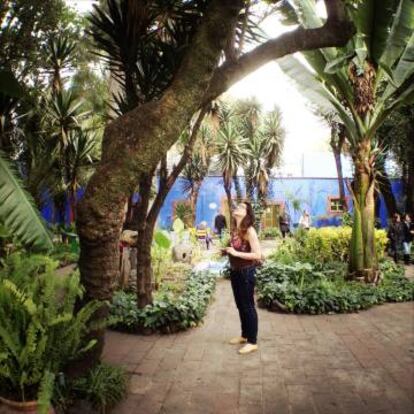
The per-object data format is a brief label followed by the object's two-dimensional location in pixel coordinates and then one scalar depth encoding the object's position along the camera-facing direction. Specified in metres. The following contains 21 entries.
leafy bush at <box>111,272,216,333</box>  5.71
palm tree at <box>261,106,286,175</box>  23.44
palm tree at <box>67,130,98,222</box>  11.88
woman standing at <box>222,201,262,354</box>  4.79
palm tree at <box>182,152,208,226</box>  24.09
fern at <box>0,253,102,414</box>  2.99
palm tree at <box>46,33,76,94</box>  12.58
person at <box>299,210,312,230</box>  17.47
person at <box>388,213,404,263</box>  13.00
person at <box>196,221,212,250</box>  17.19
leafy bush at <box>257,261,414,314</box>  6.94
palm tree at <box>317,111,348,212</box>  19.97
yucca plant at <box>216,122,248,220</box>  21.94
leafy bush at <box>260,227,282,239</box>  23.49
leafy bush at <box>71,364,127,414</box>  3.44
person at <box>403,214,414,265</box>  13.02
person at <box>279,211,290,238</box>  19.47
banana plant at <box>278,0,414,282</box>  7.77
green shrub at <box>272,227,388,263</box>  10.99
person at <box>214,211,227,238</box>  18.48
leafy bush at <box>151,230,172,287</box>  8.93
